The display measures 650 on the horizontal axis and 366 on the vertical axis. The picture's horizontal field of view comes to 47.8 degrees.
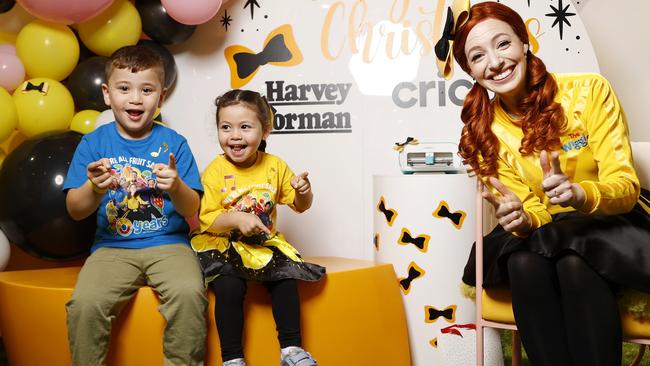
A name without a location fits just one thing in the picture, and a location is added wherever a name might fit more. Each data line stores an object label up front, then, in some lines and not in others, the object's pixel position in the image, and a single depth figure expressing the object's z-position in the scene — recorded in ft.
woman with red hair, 4.99
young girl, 6.21
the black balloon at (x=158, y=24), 8.50
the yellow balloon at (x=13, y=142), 8.39
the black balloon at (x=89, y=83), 8.13
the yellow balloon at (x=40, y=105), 7.86
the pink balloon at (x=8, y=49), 8.15
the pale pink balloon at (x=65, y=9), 7.48
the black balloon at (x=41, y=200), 7.34
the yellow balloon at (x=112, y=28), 8.19
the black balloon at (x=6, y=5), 8.08
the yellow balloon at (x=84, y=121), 8.07
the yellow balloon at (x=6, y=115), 7.64
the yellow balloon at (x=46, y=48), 7.96
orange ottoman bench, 6.21
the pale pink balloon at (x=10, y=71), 8.02
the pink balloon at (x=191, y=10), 8.01
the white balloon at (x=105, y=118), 7.86
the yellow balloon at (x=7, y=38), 8.41
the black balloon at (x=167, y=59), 8.68
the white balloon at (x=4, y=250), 7.64
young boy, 5.89
